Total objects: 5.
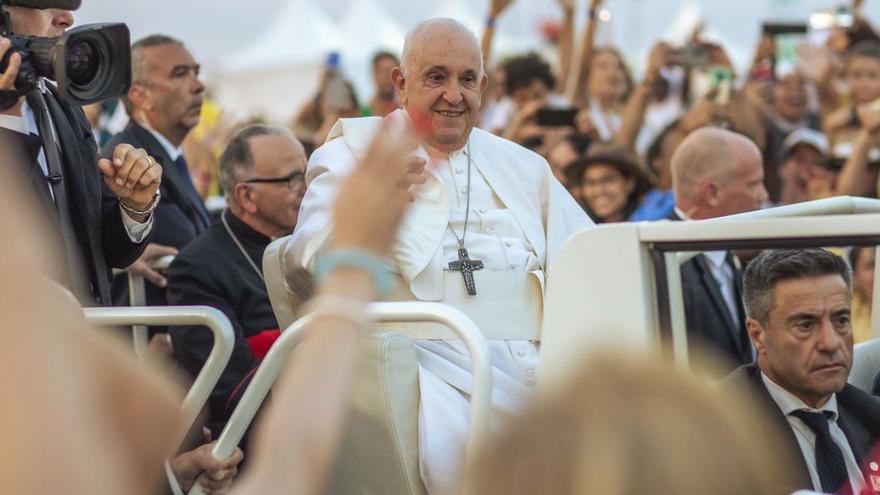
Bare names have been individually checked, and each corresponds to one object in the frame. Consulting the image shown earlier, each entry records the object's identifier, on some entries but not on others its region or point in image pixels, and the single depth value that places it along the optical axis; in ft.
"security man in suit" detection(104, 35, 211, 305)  41.63
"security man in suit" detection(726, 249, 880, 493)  22.24
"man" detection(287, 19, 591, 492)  28.60
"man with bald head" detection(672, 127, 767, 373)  44.21
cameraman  27.09
